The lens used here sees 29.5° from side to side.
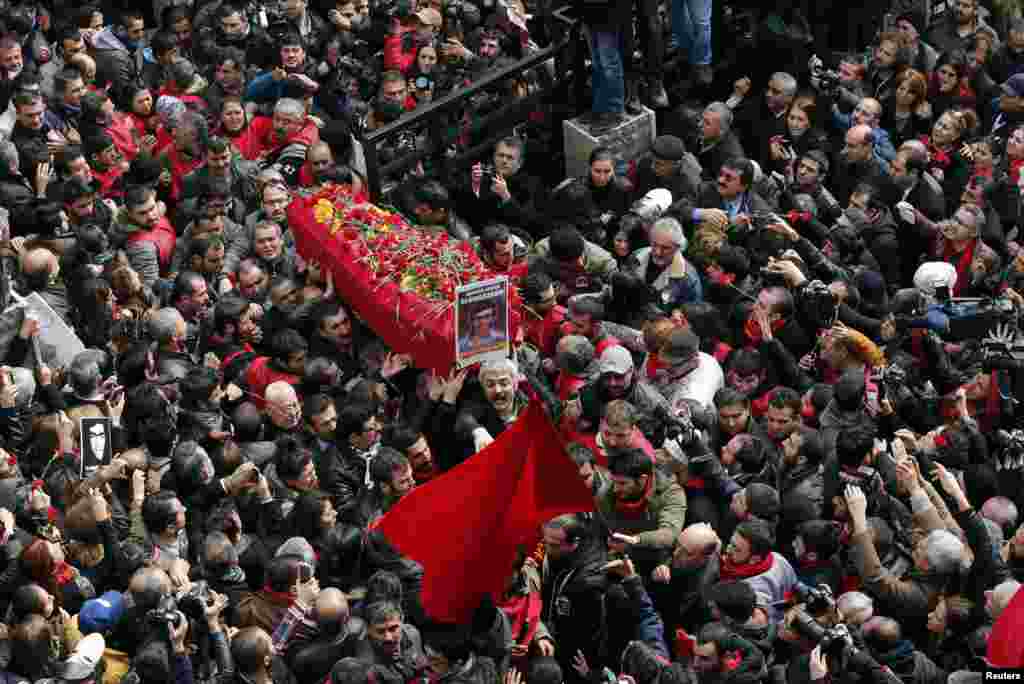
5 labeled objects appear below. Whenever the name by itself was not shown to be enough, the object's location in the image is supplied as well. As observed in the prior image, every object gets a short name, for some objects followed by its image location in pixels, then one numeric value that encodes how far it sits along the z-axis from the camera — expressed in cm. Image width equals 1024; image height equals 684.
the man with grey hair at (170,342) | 1158
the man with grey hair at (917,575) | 944
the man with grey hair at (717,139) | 1346
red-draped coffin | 1142
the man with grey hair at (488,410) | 1097
